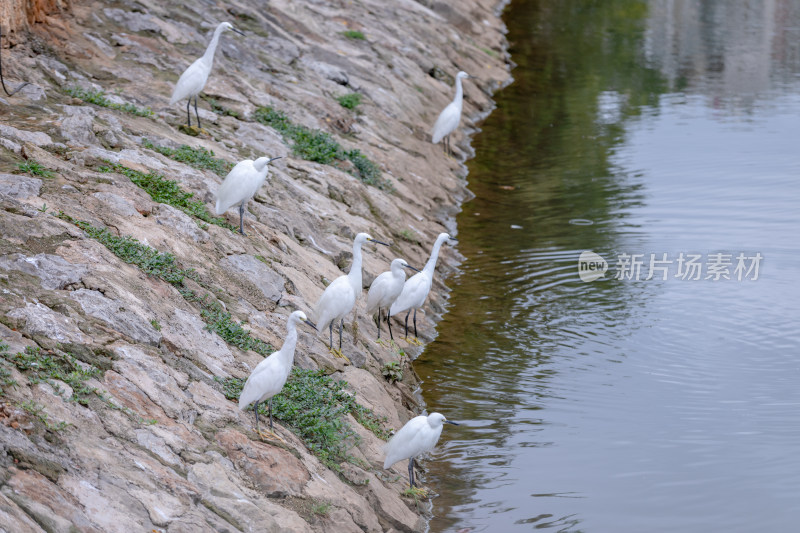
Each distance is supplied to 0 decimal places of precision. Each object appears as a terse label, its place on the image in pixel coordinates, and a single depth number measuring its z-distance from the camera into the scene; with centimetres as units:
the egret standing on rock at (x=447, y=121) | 1917
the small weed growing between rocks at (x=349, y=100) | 1848
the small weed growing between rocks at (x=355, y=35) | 2238
